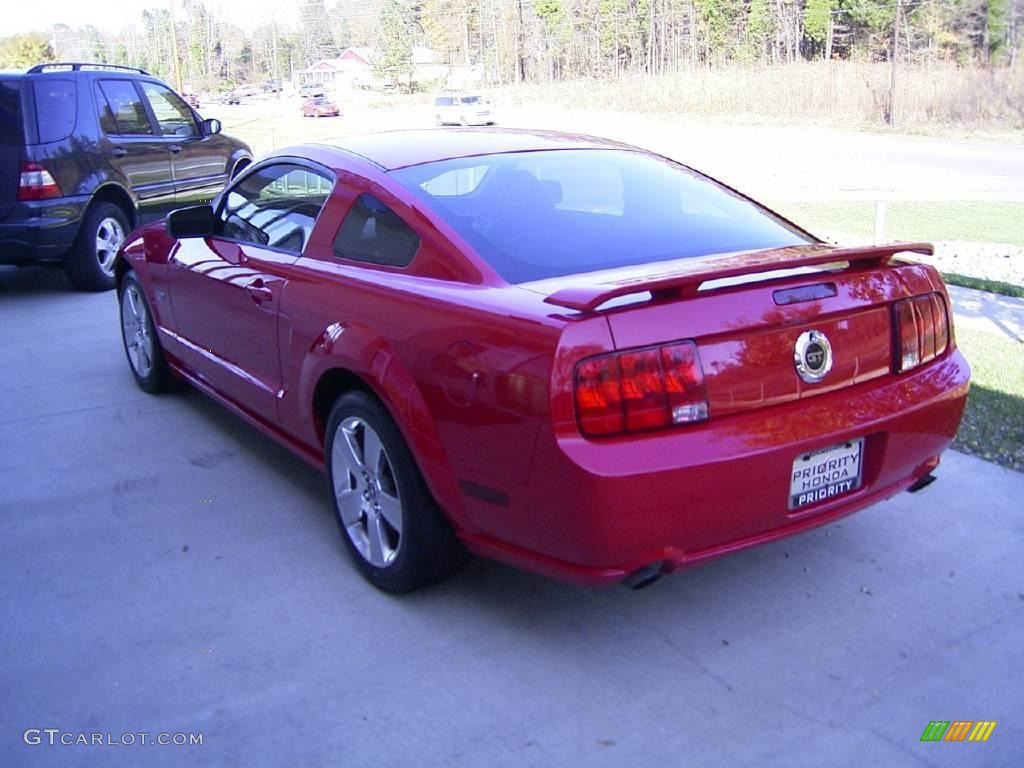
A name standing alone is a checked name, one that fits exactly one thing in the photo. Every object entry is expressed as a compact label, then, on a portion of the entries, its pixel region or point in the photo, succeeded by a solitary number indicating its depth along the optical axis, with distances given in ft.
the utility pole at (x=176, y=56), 155.22
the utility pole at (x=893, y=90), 126.25
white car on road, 143.54
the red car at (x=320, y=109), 183.10
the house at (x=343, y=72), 345.49
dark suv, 29.35
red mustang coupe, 9.87
